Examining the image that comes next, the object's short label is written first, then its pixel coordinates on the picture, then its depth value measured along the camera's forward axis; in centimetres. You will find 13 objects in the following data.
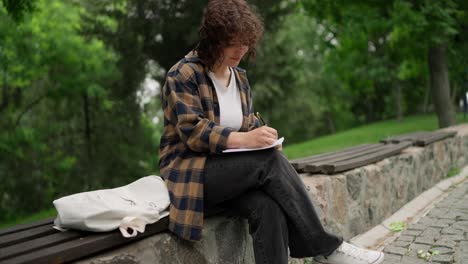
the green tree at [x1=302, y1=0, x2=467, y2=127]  798
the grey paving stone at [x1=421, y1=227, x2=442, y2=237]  344
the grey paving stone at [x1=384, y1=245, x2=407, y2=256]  312
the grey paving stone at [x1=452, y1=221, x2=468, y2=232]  352
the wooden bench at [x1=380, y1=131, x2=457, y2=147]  539
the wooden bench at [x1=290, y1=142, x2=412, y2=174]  341
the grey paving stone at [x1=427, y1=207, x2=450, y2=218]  404
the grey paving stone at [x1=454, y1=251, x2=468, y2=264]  281
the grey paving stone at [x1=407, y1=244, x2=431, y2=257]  308
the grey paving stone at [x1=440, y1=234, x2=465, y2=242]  326
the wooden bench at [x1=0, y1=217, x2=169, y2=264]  157
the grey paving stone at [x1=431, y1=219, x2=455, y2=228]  369
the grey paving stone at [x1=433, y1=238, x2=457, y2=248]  314
